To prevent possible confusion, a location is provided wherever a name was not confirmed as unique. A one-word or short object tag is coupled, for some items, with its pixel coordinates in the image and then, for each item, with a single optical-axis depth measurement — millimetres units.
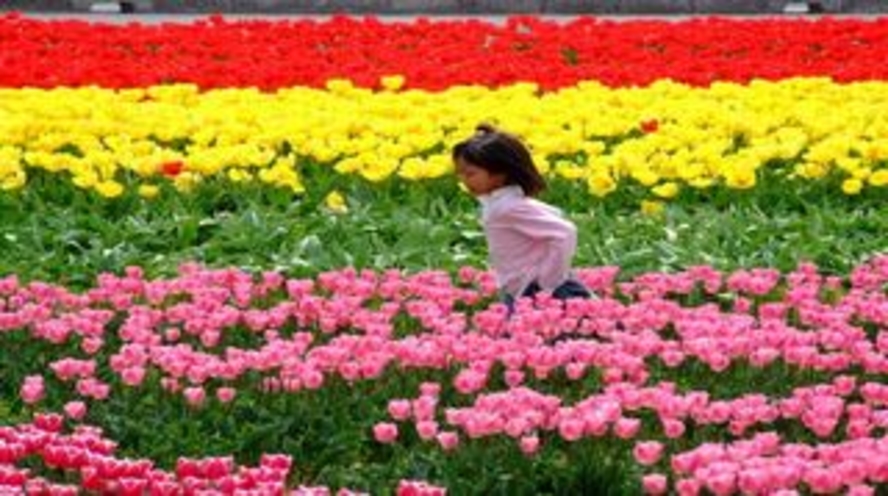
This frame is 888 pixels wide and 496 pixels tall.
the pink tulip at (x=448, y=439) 10383
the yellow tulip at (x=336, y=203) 17453
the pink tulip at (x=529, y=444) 10203
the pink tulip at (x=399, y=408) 10930
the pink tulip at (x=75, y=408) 10953
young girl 13758
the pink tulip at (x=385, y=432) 10562
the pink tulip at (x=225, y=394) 11426
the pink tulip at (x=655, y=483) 9398
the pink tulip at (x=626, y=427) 10297
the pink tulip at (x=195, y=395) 11398
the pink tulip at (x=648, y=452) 9766
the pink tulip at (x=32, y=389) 11172
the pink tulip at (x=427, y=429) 10531
